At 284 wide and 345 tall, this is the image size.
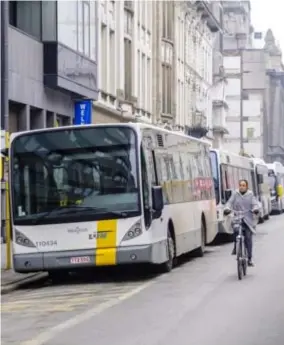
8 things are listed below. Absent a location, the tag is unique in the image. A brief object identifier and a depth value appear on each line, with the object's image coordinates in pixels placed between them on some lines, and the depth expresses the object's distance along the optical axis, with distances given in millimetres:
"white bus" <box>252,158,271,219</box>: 46250
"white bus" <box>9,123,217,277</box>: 18328
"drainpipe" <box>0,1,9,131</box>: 21875
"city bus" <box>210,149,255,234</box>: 30797
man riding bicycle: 19359
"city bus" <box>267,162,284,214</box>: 59000
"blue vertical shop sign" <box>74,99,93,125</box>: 36312
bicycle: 18656
